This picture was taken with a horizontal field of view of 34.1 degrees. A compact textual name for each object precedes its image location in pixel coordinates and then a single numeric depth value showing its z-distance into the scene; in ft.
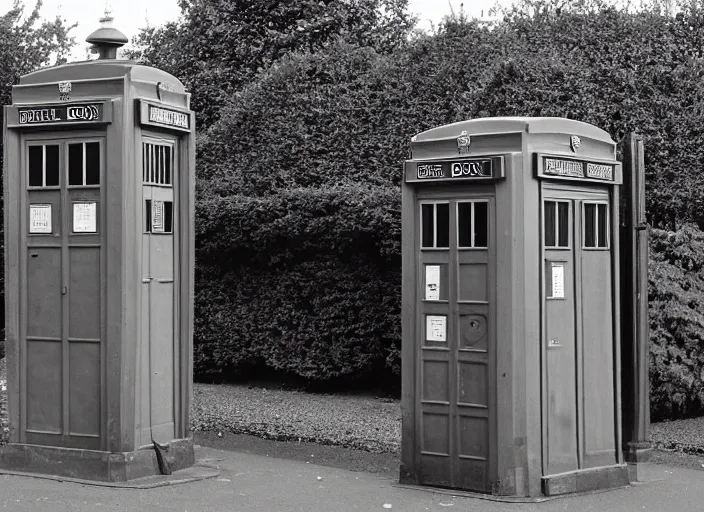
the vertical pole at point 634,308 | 26.94
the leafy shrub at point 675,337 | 33.45
